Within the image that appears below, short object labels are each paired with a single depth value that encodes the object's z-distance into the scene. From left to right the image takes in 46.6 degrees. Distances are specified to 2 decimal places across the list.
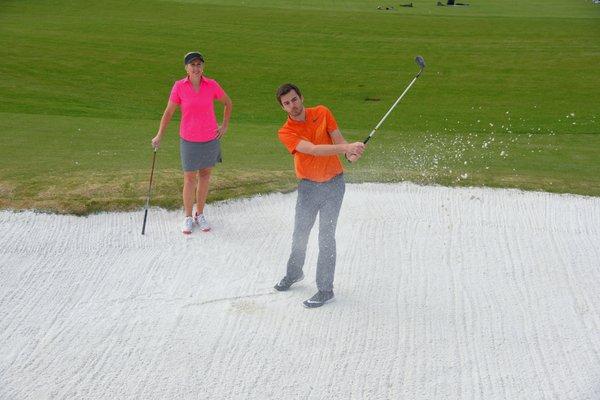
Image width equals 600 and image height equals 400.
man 5.48
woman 7.09
